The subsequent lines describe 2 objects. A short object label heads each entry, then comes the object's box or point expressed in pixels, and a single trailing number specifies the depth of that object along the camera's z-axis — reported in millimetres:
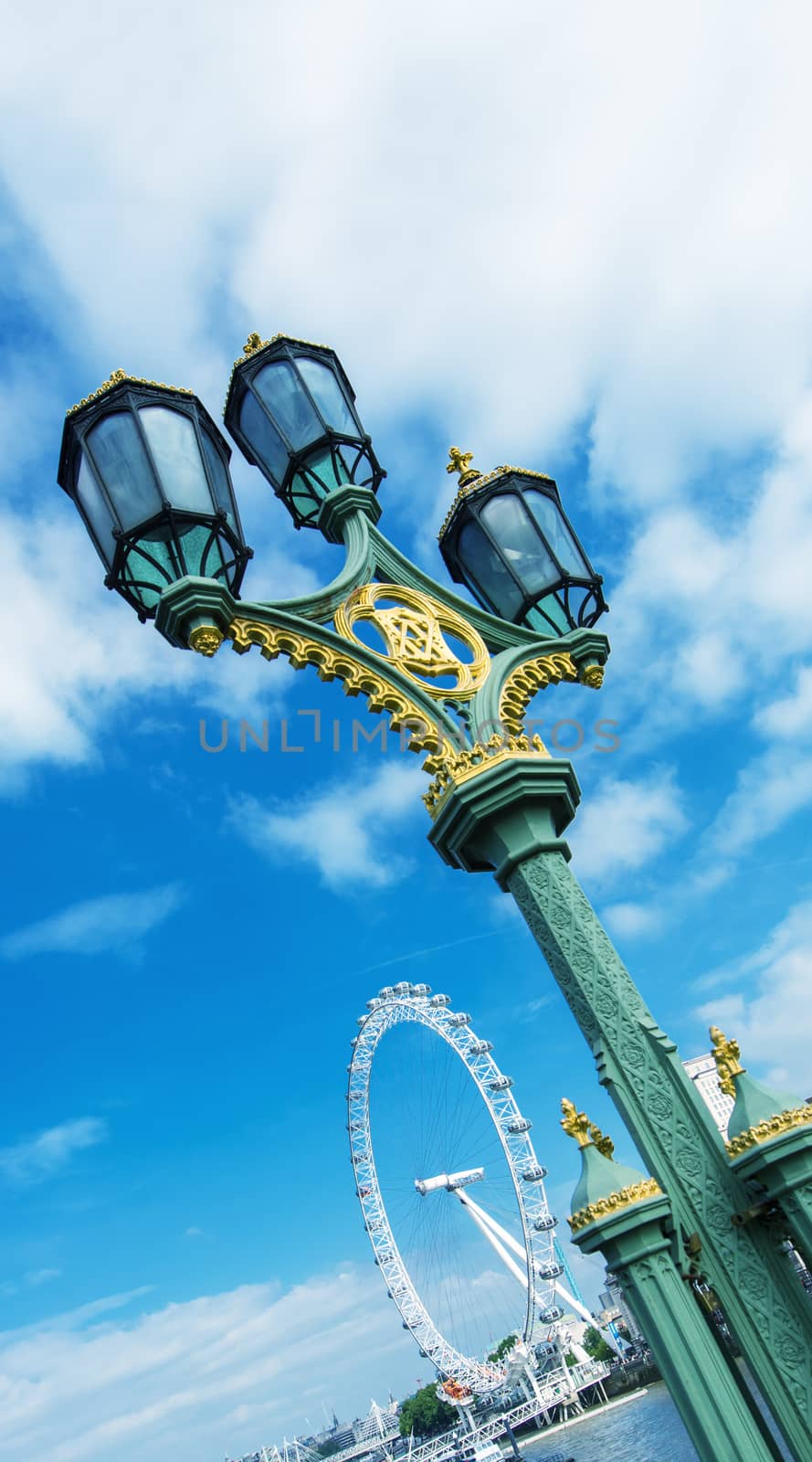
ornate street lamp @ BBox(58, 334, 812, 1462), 3211
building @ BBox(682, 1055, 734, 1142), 54106
